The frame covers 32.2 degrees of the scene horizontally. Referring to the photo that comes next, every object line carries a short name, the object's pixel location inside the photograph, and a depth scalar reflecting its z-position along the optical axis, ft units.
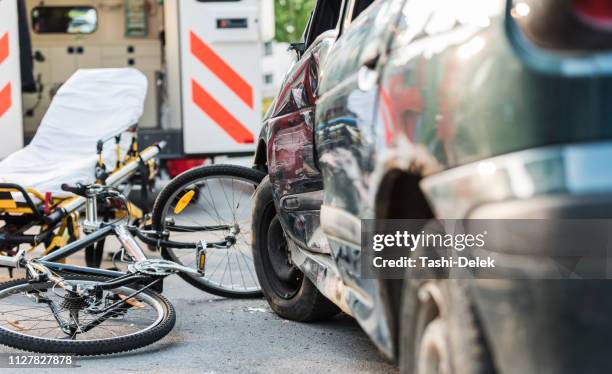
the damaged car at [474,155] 6.19
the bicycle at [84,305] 13.94
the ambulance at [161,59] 28.96
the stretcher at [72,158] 18.66
